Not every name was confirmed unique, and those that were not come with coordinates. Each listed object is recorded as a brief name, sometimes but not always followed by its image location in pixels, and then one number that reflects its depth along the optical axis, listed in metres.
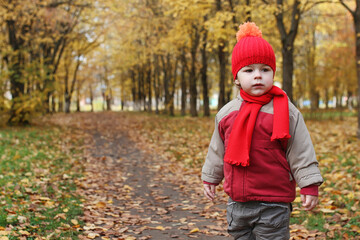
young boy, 2.57
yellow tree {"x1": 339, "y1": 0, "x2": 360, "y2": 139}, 11.77
